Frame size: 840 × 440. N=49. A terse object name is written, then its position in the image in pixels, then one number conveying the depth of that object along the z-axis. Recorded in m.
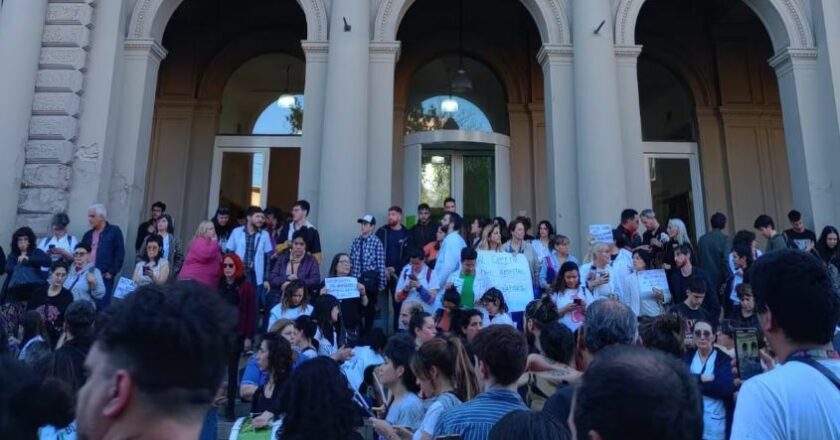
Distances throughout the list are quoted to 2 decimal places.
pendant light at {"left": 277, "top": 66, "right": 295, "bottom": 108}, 15.98
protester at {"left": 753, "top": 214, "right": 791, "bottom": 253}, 9.23
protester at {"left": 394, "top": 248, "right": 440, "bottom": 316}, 8.16
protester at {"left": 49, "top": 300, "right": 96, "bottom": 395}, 3.42
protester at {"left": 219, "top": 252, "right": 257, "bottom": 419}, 7.25
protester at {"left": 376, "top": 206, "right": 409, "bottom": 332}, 9.30
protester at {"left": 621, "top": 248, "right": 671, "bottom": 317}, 7.48
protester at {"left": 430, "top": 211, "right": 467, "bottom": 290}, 8.24
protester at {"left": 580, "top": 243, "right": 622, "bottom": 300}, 7.52
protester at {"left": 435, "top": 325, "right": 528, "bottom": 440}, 2.91
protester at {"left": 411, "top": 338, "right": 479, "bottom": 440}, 3.81
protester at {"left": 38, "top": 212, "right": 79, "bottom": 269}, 8.63
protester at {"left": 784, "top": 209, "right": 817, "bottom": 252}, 9.51
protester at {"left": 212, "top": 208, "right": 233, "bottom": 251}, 10.12
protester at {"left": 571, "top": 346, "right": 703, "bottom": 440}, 1.45
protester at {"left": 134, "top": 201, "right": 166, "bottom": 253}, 9.98
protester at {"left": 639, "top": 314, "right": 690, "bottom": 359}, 3.77
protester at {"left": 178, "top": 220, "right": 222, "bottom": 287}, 7.73
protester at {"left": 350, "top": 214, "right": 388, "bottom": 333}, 8.69
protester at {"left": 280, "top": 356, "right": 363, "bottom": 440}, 3.06
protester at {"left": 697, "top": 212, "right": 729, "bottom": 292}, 9.48
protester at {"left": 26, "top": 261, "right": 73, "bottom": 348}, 7.06
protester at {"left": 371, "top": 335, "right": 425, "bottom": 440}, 4.00
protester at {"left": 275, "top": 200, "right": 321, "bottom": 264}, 8.75
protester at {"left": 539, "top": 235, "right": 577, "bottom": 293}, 8.46
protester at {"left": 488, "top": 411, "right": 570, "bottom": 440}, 2.29
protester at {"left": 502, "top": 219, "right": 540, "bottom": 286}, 8.74
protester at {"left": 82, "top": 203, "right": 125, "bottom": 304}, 8.80
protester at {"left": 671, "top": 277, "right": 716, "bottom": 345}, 6.41
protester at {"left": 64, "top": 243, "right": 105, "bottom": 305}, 7.98
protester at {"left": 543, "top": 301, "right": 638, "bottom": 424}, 2.86
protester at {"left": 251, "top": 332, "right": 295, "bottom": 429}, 4.40
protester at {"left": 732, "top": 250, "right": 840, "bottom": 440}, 1.85
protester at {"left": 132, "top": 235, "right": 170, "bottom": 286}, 8.03
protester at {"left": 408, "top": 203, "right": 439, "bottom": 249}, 9.55
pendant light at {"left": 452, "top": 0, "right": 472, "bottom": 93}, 13.74
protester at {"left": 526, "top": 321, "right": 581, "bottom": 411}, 3.53
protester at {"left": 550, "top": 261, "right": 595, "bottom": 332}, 6.88
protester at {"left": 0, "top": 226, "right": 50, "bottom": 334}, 7.88
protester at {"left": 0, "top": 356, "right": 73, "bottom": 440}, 1.64
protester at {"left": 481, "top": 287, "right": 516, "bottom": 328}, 6.93
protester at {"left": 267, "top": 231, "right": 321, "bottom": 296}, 8.27
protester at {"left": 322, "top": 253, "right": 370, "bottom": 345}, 8.09
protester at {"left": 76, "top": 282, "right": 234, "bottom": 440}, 1.33
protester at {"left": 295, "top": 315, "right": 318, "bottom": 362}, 5.80
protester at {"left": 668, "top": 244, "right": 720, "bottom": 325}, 7.48
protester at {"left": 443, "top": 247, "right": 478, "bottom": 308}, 7.66
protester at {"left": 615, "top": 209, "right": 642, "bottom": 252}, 9.02
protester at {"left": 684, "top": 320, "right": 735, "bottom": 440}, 4.59
